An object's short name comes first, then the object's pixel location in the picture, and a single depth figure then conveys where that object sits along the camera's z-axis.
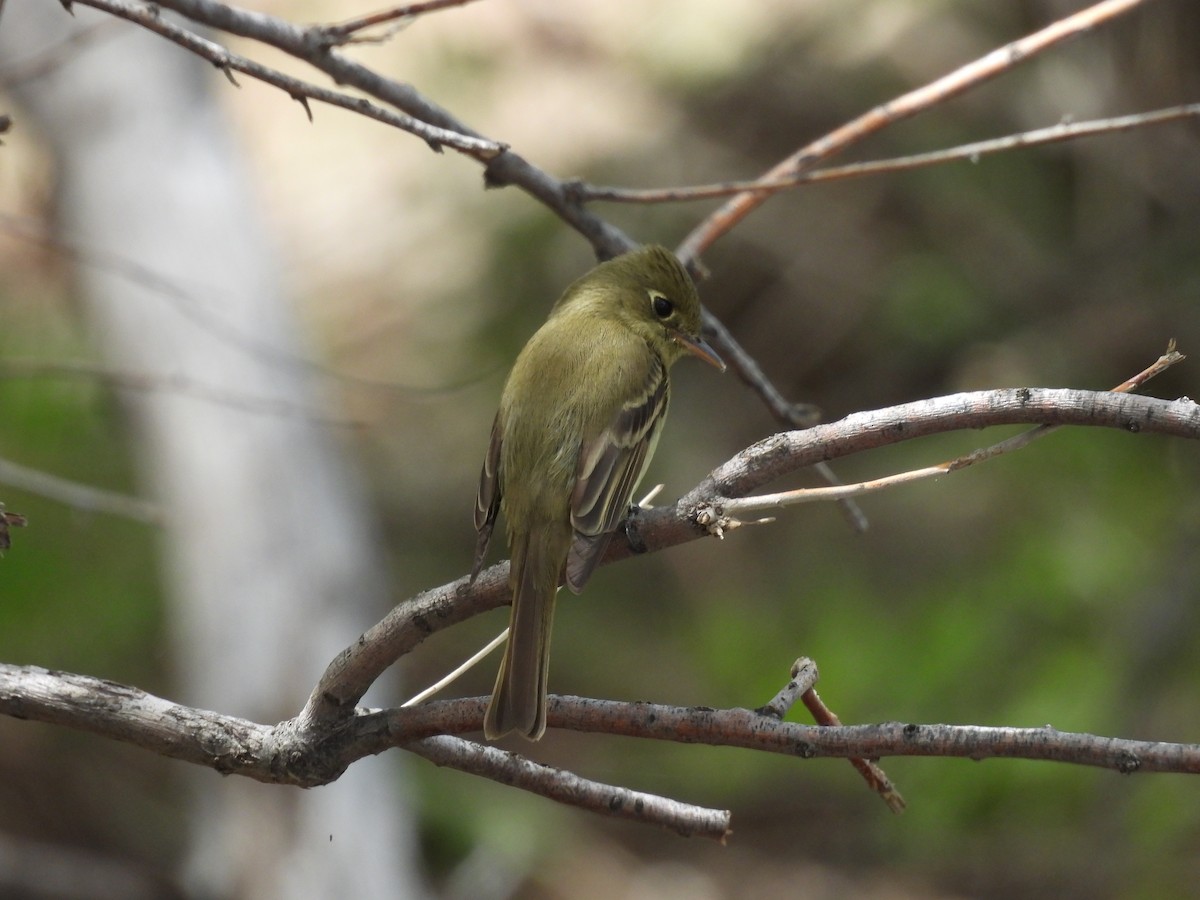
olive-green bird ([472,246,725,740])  5.70
